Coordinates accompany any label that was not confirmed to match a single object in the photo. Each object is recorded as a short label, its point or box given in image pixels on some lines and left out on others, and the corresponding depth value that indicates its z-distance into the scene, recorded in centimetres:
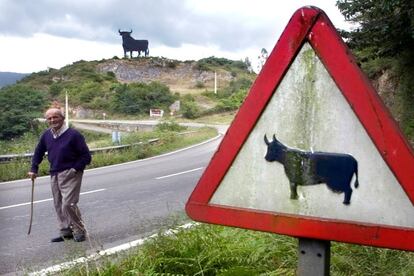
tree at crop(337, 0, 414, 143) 1113
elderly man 605
